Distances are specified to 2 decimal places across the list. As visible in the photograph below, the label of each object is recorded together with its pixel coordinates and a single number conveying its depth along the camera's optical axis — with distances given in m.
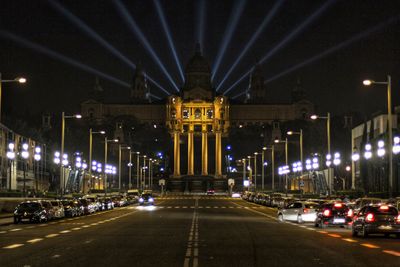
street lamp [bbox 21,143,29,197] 85.56
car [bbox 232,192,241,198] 150.20
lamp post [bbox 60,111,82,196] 73.47
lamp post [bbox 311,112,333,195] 65.38
